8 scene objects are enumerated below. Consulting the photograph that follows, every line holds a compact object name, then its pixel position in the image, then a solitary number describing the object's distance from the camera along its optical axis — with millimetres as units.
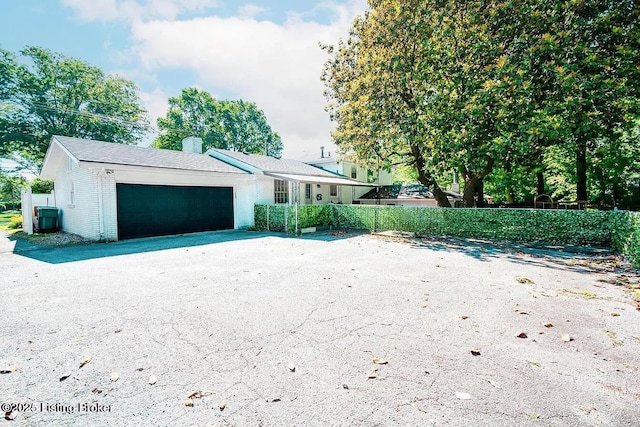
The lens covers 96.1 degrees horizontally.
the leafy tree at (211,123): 39125
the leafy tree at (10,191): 28234
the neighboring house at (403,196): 23344
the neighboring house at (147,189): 11156
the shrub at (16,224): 16203
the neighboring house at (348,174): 25373
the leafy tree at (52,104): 26703
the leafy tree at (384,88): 12102
